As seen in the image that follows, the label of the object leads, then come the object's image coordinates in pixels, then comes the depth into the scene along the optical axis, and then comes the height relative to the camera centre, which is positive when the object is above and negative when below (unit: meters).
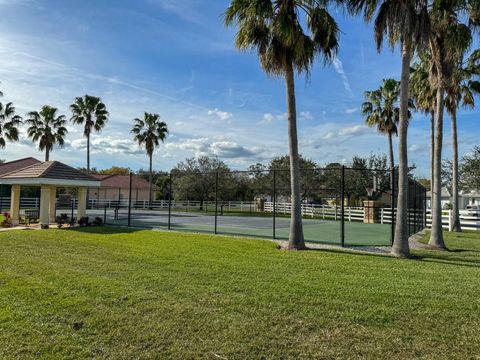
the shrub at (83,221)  17.12 -1.34
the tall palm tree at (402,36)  9.29 +3.98
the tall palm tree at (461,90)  15.15 +4.51
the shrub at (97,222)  17.56 -1.39
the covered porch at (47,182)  17.06 +0.41
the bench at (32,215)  18.67 -1.20
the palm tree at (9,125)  29.83 +5.05
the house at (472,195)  38.19 +0.47
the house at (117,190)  46.75 +0.40
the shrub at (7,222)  17.02 -1.43
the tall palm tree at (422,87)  14.95 +4.44
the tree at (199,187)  35.91 +0.63
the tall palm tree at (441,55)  10.69 +4.31
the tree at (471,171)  30.11 +2.35
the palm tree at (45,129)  32.22 +5.13
